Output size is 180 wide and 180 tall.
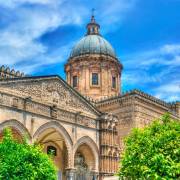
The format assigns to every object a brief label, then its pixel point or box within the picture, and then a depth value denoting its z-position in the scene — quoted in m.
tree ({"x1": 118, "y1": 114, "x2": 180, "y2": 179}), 17.73
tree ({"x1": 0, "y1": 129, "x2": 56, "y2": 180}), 19.49
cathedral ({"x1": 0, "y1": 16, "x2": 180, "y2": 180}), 29.22
